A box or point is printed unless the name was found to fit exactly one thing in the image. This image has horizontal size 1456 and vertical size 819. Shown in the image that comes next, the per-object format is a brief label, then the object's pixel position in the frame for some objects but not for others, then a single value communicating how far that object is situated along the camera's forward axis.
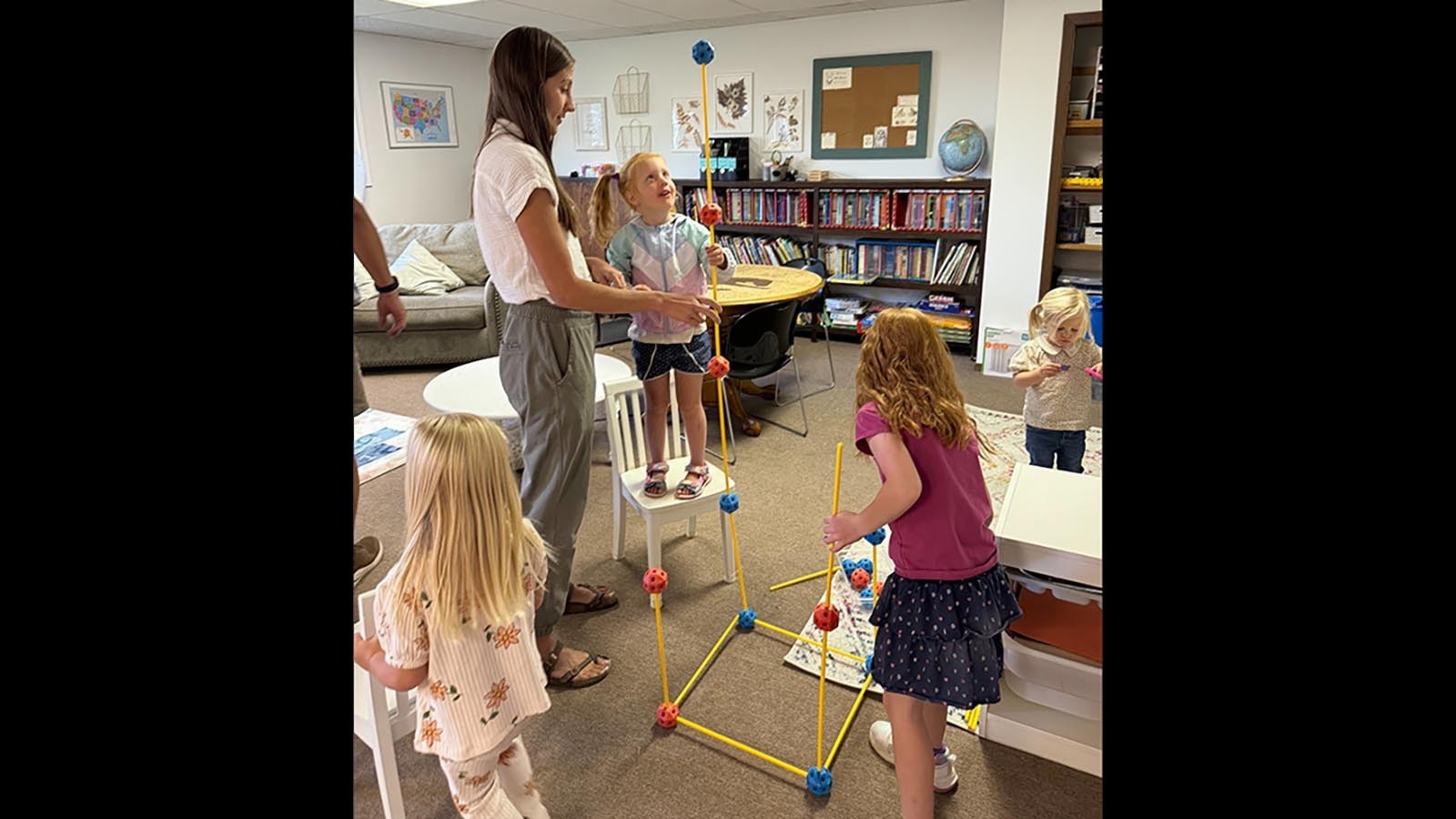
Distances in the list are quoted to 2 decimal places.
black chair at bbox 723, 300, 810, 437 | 3.57
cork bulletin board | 5.21
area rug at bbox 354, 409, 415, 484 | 3.55
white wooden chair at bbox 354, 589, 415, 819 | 1.46
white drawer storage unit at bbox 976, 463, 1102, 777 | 1.65
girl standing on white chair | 2.33
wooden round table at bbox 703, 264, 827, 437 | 3.74
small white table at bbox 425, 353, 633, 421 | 3.02
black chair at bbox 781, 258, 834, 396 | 5.60
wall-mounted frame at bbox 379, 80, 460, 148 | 6.10
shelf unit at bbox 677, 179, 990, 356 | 5.09
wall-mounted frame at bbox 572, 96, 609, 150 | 6.56
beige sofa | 4.84
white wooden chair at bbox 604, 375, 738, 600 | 2.35
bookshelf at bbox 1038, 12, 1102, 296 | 4.29
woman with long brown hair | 1.60
